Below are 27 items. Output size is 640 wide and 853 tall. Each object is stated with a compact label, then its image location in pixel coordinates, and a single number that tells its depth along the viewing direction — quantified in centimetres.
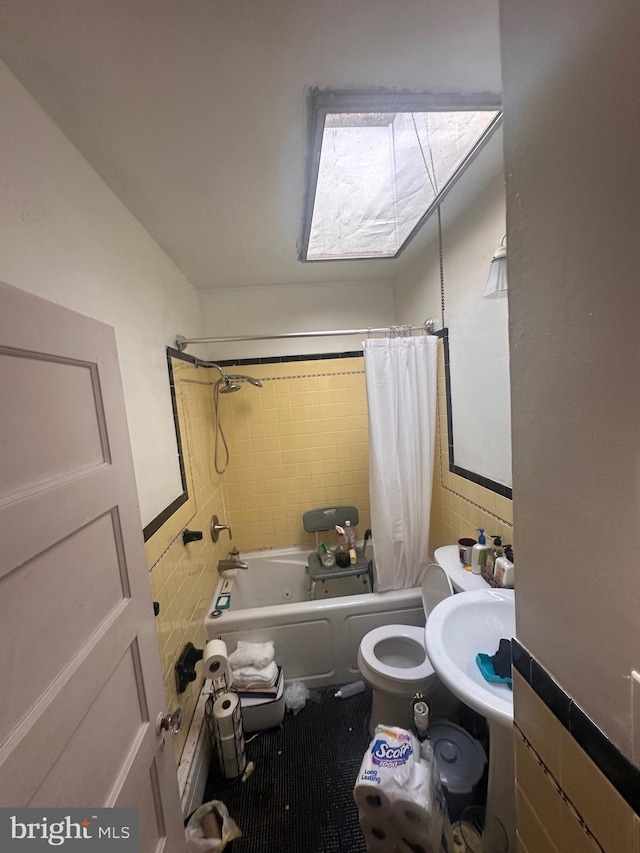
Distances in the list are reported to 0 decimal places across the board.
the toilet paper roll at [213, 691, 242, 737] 138
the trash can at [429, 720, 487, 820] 117
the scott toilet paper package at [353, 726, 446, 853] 96
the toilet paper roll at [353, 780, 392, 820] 99
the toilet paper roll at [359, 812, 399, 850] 101
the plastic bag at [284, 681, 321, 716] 172
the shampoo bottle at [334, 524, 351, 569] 222
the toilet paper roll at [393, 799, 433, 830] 95
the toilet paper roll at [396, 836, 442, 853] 96
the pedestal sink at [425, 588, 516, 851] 83
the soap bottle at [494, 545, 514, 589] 124
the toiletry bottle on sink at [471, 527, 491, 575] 139
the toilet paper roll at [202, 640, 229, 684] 139
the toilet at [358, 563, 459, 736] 138
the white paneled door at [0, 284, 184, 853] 50
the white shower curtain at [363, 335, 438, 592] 192
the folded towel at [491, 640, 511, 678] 95
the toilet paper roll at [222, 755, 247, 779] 140
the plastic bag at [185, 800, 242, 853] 112
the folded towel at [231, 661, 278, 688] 159
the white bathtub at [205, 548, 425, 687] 178
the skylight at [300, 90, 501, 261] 95
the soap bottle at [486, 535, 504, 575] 136
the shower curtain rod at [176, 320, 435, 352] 185
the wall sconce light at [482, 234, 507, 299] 110
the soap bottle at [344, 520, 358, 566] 225
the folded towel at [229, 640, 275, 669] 164
